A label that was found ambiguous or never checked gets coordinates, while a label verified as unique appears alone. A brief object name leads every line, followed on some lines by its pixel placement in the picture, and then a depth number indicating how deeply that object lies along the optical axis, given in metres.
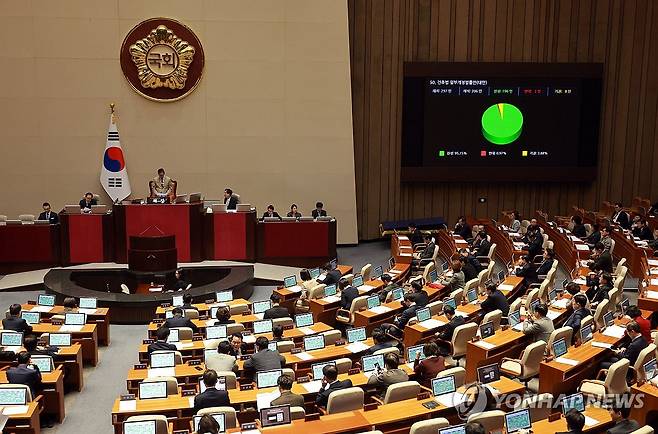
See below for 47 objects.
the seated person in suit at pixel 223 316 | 10.88
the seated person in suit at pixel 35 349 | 9.32
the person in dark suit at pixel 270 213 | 17.89
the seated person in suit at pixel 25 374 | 8.66
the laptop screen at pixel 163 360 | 9.23
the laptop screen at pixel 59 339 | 10.33
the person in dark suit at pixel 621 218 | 18.44
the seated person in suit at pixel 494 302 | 11.66
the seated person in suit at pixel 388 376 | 8.50
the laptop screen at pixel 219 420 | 7.24
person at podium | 17.39
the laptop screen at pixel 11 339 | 10.19
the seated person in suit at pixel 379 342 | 9.67
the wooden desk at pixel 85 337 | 11.12
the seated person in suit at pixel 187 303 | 11.97
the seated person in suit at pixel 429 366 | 8.81
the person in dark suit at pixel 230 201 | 17.66
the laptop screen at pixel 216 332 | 10.62
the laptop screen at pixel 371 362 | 9.05
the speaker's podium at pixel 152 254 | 15.45
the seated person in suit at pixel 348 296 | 12.79
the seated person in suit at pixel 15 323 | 10.55
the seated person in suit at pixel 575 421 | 6.61
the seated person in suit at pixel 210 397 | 7.75
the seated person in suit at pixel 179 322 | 10.88
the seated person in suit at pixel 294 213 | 17.97
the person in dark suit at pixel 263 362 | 9.00
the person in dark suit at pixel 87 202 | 17.22
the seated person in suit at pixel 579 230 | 17.72
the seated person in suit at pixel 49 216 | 16.97
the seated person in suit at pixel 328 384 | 8.00
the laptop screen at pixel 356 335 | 10.43
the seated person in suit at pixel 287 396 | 7.79
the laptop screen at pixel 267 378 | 8.50
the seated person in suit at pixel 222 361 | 9.09
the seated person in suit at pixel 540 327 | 10.20
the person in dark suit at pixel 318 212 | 18.07
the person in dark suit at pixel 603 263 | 13.85
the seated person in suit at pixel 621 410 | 6.76
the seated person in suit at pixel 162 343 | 9.72
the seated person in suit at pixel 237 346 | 9.55
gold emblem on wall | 18.45
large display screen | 20.02
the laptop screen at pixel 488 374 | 8.41
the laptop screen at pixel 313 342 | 10.12
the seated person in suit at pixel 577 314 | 10.28
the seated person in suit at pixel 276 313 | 11.55
